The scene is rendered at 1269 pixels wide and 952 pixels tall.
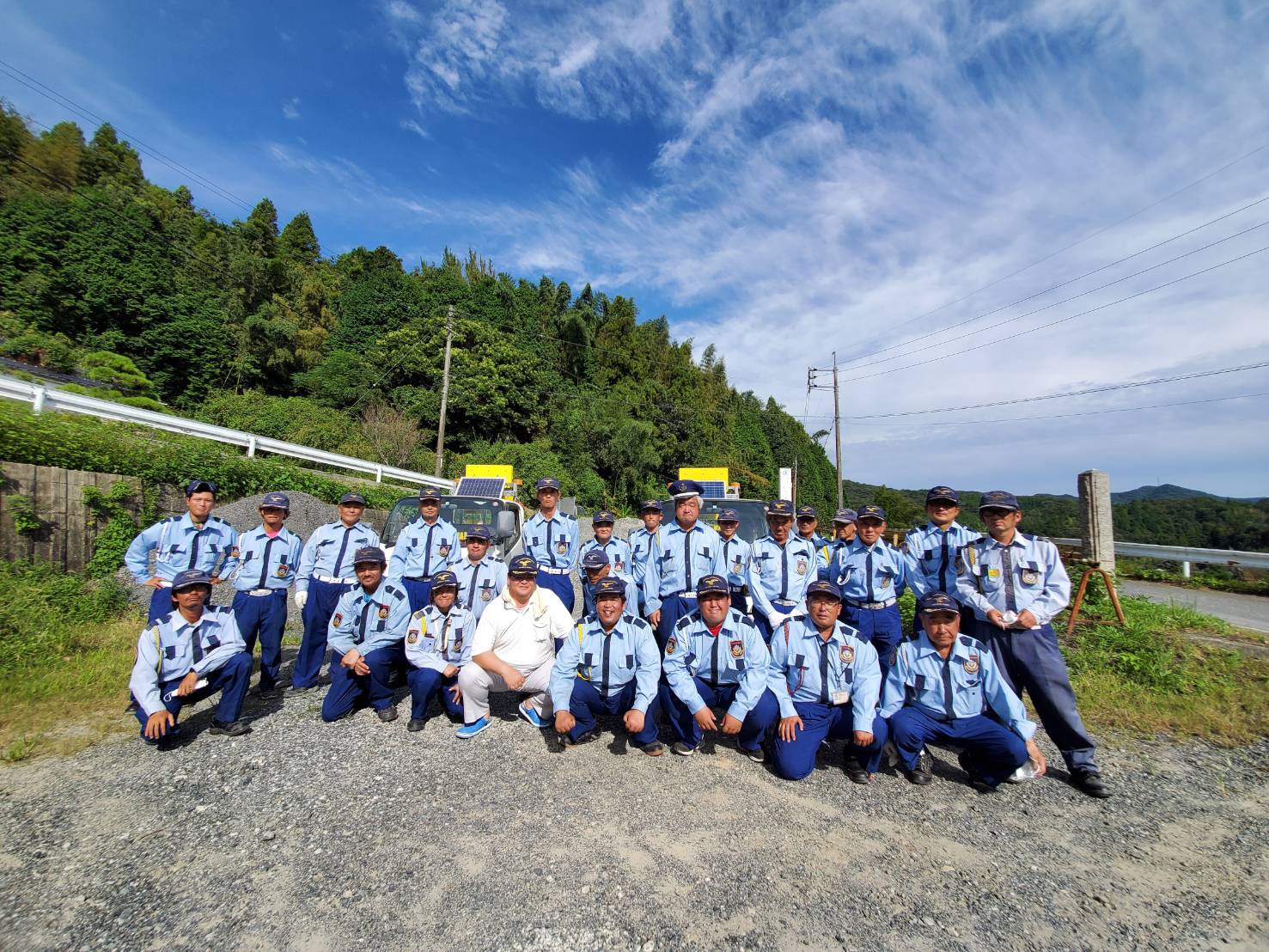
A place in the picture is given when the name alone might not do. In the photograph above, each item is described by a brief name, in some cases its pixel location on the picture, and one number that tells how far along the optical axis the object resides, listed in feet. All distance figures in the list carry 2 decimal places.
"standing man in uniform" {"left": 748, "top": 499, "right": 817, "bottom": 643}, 16.96
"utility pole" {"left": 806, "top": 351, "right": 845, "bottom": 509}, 92.84
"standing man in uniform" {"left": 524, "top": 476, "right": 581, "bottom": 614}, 21.13
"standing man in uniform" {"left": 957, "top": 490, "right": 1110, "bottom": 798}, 12.13
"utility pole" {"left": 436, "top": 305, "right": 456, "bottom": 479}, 71.82
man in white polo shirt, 14.80
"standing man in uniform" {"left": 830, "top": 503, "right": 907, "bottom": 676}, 16.15
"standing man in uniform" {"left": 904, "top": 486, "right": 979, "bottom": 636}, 15.06
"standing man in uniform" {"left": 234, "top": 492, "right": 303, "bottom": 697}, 16.62
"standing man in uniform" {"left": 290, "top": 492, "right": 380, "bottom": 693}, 17.62
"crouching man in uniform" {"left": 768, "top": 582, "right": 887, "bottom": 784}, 12.34
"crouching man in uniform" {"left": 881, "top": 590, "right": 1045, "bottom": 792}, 11.64
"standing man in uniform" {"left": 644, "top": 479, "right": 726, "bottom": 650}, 17.31
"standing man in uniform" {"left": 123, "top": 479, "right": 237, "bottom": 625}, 15.61
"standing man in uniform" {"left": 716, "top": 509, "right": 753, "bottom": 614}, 18.12
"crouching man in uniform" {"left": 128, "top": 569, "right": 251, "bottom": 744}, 12.76
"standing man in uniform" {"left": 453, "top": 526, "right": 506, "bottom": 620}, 17.78
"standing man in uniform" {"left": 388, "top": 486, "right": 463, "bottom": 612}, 19.52
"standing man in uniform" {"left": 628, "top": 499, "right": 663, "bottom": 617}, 18.57
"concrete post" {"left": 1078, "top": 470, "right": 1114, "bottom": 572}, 23.22
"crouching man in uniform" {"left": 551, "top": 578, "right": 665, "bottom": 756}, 13.71
